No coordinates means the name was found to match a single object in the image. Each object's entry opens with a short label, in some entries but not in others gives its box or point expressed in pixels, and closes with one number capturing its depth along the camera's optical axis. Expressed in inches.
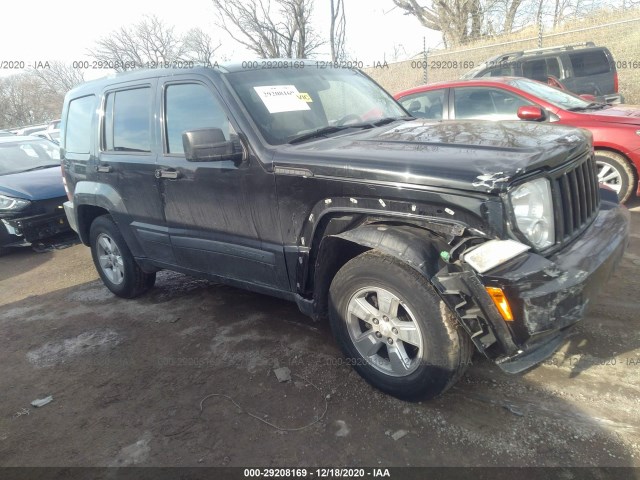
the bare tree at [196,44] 1134.0
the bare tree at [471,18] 903.1
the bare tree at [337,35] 632.6
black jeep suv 85.2
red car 211.6
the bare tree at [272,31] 913.2
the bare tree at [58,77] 1475.4
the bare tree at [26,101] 1307.9
